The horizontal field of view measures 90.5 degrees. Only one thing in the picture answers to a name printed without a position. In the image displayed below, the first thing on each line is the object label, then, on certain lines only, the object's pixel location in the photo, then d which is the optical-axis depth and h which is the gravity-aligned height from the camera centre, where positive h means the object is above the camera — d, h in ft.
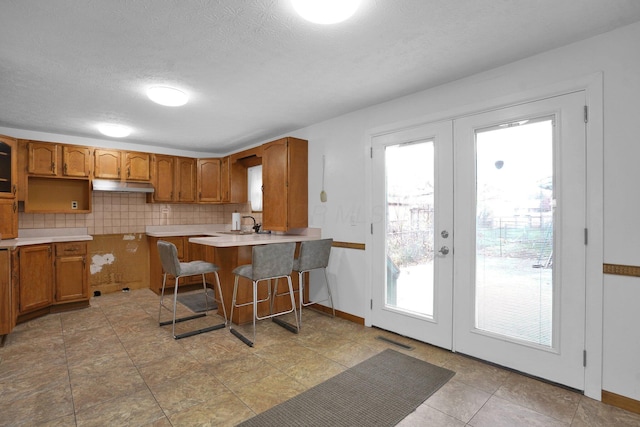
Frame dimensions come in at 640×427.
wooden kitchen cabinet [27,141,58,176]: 13.46 +2.30
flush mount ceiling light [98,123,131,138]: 13.42 +3.57
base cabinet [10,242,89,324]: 11.53 -2.65
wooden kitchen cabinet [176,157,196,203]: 17.62 +1.81
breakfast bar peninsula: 11.23 -1.83
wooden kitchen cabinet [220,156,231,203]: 18.19 +1.82
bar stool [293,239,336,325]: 11.38 -1.65
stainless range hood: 15.06 +1.24
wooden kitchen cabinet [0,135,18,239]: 11.81 +0.95
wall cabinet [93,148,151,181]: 15.26 +2.31
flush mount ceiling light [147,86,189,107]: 9.41 +3.53
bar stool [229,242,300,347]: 9.84 -1.75
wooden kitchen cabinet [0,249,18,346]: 9.86 -2.65
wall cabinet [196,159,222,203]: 18.22 +1.76
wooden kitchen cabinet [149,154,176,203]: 16.85 +1.77
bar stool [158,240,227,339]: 10.28 -1.94
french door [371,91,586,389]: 7.25 -0.66
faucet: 16.45 -0.84
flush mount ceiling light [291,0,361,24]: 5.38 +3.50
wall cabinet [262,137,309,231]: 13.20 +1.15
